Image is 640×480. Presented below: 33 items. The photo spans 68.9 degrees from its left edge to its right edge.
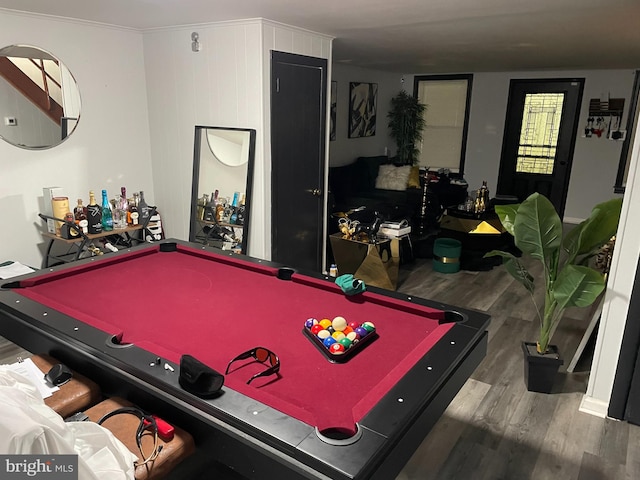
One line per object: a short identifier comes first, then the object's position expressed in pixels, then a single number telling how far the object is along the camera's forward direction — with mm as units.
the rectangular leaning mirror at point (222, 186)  3865
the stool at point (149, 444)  1448
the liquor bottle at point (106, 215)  3863
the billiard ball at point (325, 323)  1828
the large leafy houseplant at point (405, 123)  7973
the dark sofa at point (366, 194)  6043
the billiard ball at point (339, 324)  1809
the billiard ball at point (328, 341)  1698
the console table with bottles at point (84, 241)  3639
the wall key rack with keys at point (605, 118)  6844
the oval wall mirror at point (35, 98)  3469
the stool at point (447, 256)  4953
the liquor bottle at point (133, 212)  4051
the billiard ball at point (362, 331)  1784
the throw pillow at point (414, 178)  6891
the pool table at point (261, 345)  1269
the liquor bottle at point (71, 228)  3635
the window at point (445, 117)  8031
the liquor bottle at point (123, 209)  4005
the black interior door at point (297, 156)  3844
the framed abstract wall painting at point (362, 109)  7051
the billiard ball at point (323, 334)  1755
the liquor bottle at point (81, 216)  3668
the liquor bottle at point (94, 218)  3730
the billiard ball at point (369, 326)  1818
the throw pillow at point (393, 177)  6855
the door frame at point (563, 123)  7133
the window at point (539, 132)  7355
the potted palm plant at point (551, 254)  2592
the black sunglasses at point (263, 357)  1561
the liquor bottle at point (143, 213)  4152
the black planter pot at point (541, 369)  2826
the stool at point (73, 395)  1693
